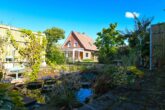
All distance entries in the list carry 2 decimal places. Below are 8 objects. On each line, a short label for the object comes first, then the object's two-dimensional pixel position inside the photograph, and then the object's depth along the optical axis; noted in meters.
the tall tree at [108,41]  13.10
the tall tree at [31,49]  4.56
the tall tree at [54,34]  16.35
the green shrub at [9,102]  1.73
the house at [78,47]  19.70
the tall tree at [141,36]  7.68
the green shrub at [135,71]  4.58
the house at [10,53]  4.44
